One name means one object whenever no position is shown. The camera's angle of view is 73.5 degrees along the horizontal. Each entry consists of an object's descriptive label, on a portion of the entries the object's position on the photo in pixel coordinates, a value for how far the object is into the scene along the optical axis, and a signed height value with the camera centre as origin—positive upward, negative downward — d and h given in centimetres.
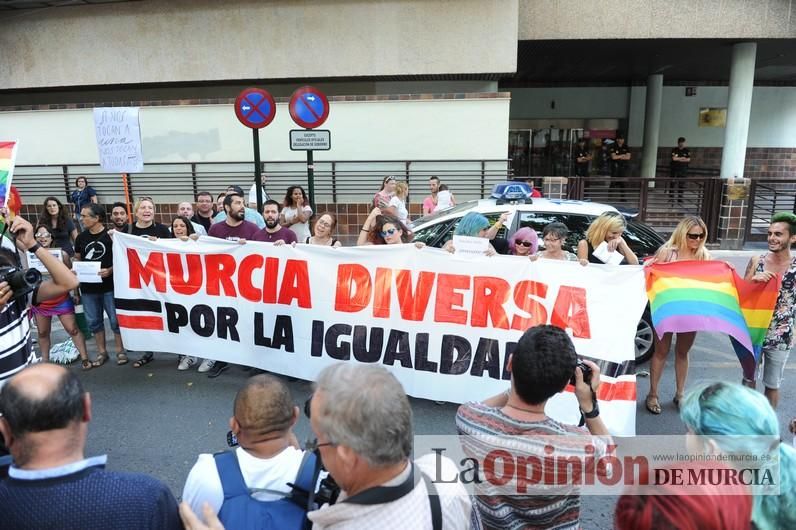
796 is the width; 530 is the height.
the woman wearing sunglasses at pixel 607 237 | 527 -82
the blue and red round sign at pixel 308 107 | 743 +68
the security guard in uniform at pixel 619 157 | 1780 -6
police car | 576 -75
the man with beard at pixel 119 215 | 557 -61
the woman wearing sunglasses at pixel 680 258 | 440 -85
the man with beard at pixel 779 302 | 399 -108
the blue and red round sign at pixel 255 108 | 726 +65
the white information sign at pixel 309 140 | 745 +22
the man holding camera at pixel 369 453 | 141 -79
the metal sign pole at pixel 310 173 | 757 -25
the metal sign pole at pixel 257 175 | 729 -26
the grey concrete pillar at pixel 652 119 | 1777 +118
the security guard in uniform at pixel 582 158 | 1928 -9
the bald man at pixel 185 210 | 731 -73
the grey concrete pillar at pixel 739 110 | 1248 +104
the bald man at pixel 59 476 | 143 -87
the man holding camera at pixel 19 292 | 285 -78
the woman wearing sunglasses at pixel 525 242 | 493 -79
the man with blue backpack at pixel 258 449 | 176 -101
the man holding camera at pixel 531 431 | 191 -98
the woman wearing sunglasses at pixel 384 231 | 522 -75
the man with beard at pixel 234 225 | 577 -74
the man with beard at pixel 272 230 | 569 -80
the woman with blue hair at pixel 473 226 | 549 -71
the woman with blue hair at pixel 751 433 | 147 -81
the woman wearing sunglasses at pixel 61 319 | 534 -164
